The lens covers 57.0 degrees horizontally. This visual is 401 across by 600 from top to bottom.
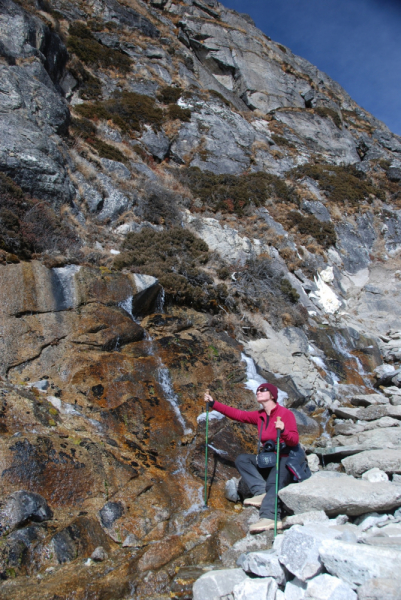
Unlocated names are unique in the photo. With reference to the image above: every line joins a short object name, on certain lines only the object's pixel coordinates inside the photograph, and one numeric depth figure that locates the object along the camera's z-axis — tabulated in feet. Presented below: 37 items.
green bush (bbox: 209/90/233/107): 99.13
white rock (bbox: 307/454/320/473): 21.49
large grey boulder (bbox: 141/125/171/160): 71.92
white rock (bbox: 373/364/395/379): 43.24
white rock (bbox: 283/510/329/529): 13.19
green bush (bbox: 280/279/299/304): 48.98
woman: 15.80
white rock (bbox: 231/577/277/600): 10.01
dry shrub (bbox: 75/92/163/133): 69.31
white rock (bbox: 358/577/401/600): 8.23
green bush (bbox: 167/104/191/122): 82.99
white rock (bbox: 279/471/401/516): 13.21
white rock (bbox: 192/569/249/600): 10.82
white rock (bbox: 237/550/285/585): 10.50
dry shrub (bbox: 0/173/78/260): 29.94
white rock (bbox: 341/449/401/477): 17.29
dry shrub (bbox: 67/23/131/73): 85.76
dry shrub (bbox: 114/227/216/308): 37.17
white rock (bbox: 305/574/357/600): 8.73
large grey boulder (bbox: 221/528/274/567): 13.56
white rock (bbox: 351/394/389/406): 33.50
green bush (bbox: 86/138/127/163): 56.70
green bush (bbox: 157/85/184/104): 88.33
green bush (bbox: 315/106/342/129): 122.83
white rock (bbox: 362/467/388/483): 16.66
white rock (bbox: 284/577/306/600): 9.70
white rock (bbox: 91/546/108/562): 13.61
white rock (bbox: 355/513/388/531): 12.98
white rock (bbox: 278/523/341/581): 9.75
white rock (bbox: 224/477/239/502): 18.75
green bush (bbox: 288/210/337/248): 69.51
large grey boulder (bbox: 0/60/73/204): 39.70
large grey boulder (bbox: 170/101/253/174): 77.41
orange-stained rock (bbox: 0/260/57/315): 25.31
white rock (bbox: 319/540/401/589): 8.61
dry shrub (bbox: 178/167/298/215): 64.39
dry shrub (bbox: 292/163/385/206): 83.66
